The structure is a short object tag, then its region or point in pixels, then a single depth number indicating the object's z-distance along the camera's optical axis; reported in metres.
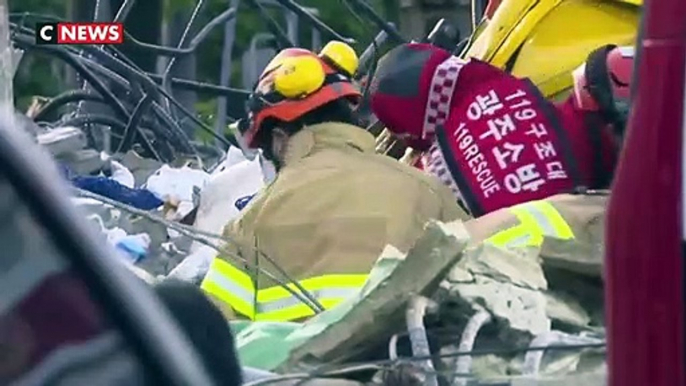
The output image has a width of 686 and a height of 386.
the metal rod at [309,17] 23.50
